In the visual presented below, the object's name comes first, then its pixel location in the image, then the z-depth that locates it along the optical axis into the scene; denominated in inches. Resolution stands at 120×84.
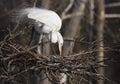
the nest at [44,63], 422.0
